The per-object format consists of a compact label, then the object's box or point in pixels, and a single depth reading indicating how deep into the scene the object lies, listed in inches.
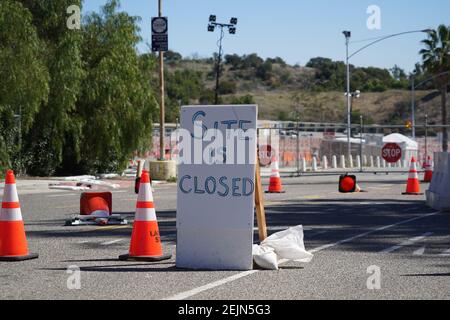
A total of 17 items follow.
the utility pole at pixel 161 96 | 1359.5
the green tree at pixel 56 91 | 1344.7
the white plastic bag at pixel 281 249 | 376.8
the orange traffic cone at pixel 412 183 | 951.0
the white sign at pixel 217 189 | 376.8
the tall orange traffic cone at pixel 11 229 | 407.2
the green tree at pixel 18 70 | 1217.4
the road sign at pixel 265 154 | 1730.2
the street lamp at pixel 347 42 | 1897.8
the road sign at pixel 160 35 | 1330.0
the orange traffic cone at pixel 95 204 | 607.2
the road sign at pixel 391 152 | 1434.5
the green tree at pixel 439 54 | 2481.5
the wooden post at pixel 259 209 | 393.1
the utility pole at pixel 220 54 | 1734.7
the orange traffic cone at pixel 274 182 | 989.8
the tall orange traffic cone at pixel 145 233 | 402.3
